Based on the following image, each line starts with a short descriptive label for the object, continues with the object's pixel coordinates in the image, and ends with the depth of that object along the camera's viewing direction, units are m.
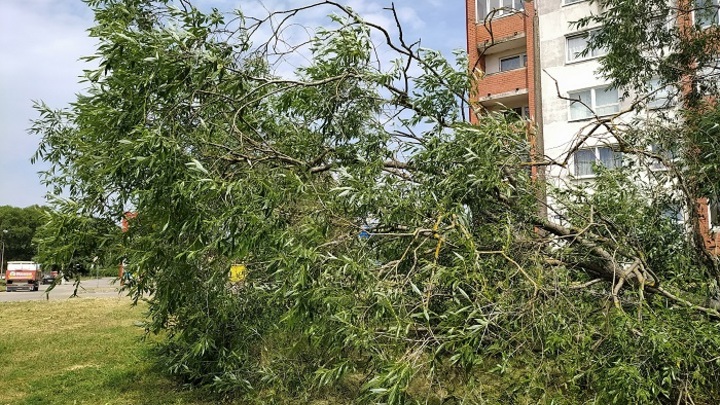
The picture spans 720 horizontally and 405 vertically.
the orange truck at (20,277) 39.12
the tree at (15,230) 56.41
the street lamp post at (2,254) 56.38
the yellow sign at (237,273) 5.35
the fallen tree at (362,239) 4.11
